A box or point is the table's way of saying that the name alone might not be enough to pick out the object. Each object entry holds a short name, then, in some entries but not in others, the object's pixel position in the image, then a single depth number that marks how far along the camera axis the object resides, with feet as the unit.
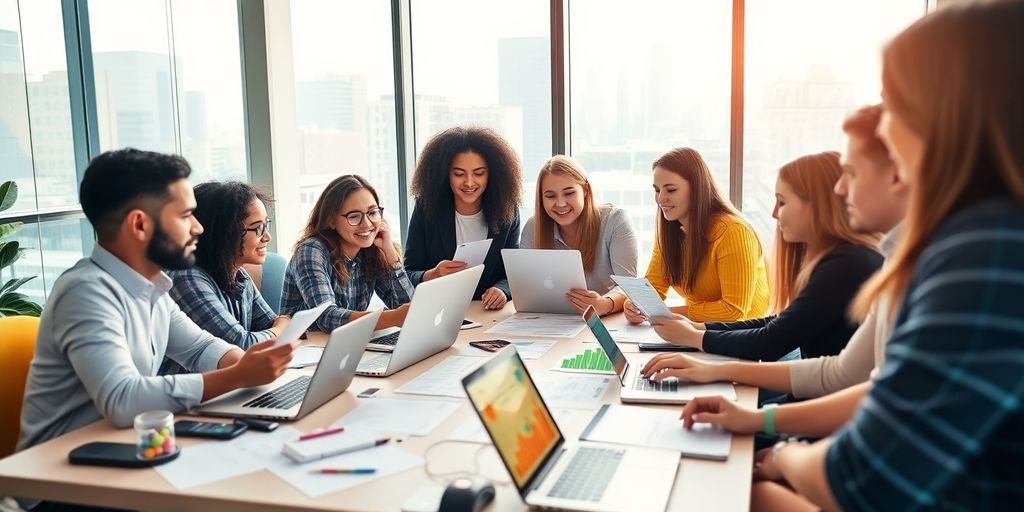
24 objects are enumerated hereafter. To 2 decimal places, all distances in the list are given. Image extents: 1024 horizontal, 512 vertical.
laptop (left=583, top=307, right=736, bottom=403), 5.94
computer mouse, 3.97
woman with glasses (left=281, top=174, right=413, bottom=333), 9.18
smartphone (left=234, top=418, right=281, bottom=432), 5.34
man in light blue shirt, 5.56
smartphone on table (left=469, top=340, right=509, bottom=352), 7.78
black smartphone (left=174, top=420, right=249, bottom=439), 5.22
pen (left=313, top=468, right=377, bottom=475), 4.59
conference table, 4.24
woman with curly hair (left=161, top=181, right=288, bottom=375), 8.01
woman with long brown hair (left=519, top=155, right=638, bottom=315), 10.57
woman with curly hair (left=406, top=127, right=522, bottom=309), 11.69
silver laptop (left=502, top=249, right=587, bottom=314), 9.05
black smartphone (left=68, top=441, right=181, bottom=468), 4.72
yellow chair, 6.33
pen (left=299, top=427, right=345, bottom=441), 5.04
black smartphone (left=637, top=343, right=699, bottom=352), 7.55
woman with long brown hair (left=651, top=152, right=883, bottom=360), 6.55
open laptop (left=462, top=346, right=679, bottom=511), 4.12
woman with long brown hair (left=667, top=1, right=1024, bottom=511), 2.57
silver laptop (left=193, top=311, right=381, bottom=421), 5.62
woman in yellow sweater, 9.37
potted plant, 9.87
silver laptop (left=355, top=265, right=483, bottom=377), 6.76
